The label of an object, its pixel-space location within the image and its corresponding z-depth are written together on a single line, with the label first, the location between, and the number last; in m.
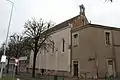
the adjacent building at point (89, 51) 30.12
